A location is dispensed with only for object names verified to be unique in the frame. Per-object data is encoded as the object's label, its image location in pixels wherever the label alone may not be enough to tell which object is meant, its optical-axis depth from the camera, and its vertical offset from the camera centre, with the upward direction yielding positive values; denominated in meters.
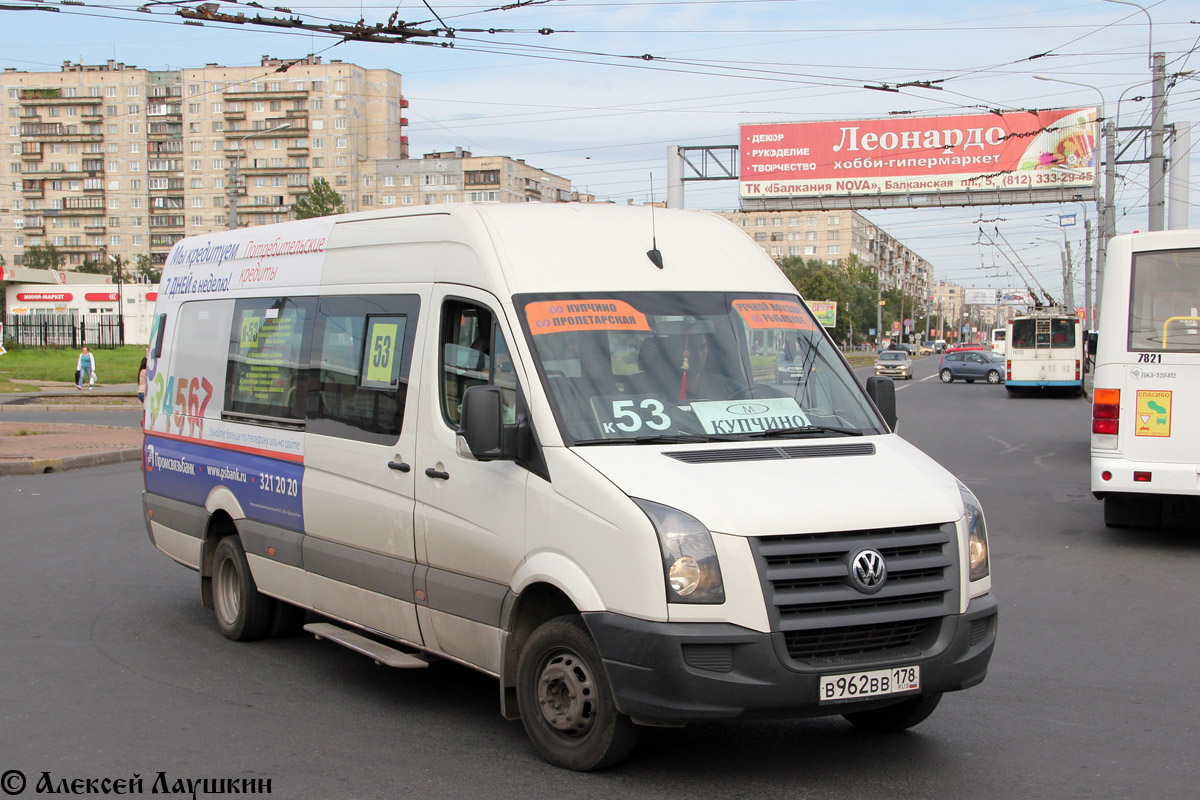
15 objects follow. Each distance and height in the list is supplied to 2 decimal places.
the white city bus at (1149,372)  10.91 -0.47
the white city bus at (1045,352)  44.09 -1.19
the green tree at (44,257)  133.12 +5.81
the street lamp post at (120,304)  75.62 +0.48
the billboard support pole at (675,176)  40.81 +4.61
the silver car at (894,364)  59.34 -2.22
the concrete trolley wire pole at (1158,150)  25.59 +3.60
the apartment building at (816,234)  166.00 +11.22
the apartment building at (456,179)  116.25 +13.00
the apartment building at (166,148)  127.00 +17.56
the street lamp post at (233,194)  30.30 +2.93
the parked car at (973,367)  56.00 -2.23
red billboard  41.03 +5.46
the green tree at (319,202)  74.00 +6.75
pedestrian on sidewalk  40.41 -1.92
